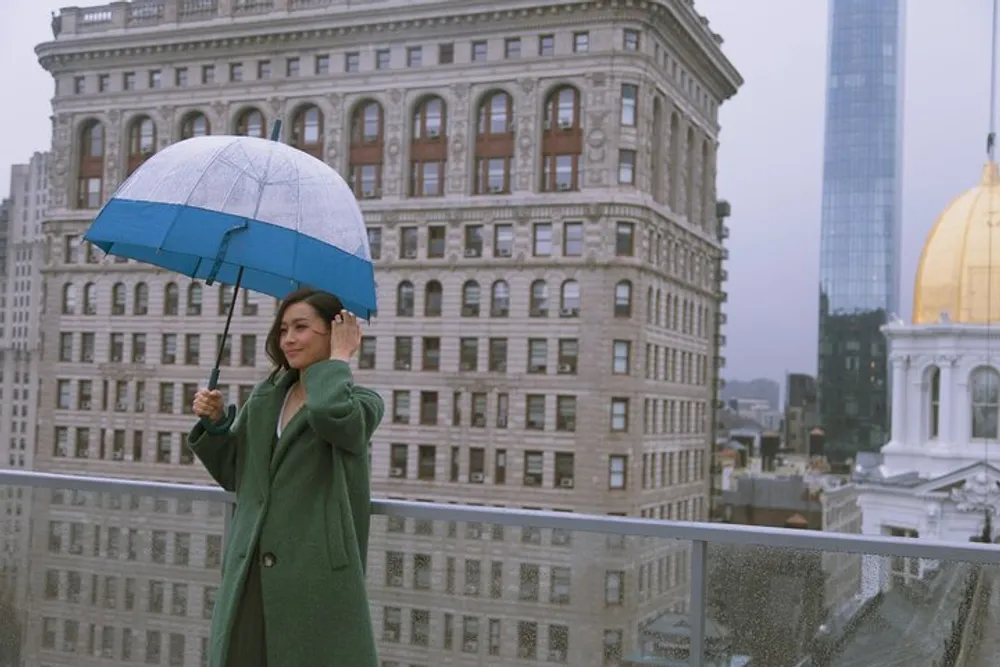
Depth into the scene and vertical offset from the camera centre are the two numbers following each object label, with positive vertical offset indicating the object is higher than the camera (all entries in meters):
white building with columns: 24.92 +0.50
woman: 2.47 -0.31
